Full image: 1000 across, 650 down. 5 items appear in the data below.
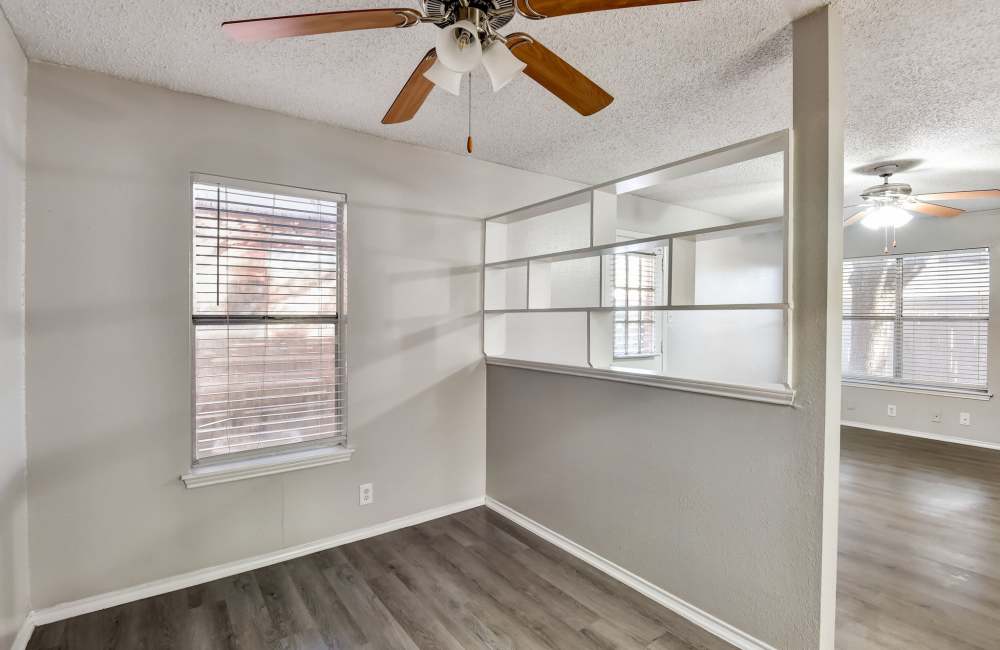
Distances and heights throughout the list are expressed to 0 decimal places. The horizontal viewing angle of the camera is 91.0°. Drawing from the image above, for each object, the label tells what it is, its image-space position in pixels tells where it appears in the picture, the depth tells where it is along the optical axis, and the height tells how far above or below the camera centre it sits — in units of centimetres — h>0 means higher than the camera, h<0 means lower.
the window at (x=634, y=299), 462 +26
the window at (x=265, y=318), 252 +4
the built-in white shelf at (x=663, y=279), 212 +37
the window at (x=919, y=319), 498 +11
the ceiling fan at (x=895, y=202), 353 +96
